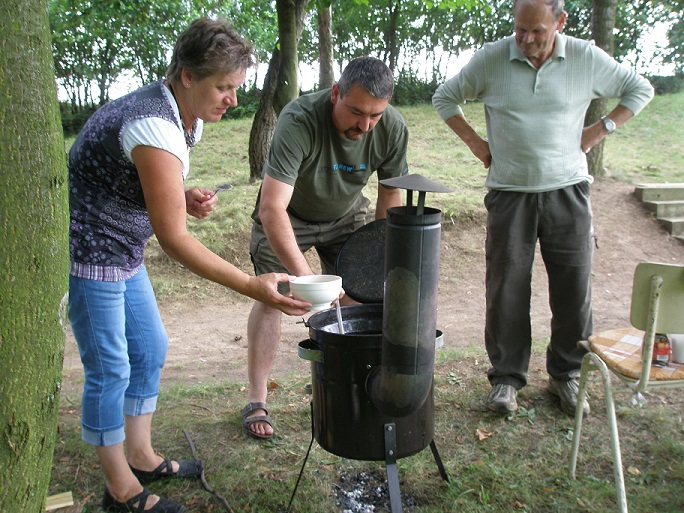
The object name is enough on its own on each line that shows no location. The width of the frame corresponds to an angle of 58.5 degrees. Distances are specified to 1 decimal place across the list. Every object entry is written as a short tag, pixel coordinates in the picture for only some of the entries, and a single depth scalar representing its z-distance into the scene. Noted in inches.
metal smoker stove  71.6
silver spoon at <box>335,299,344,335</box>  89.4
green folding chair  82.6
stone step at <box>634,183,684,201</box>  306.7
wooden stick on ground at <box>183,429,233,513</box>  98.1
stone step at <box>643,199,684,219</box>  297.7
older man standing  121.1
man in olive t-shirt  103.3
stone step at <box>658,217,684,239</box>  287.7
